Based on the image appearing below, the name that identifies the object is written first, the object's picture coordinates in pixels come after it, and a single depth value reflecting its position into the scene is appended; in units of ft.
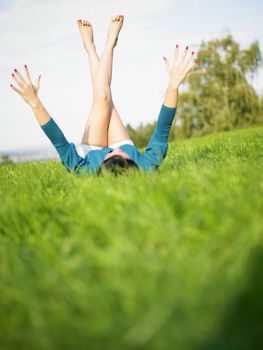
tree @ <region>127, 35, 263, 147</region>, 85.87
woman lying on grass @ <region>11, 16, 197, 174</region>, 10.42
